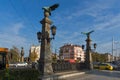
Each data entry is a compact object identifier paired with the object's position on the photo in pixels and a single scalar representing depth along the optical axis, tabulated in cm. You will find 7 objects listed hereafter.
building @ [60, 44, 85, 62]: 6284
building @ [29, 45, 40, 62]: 3907
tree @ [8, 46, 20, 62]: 3695
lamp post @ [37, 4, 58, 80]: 726
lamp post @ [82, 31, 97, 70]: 1313
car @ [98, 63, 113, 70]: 1692
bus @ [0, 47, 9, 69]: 795
